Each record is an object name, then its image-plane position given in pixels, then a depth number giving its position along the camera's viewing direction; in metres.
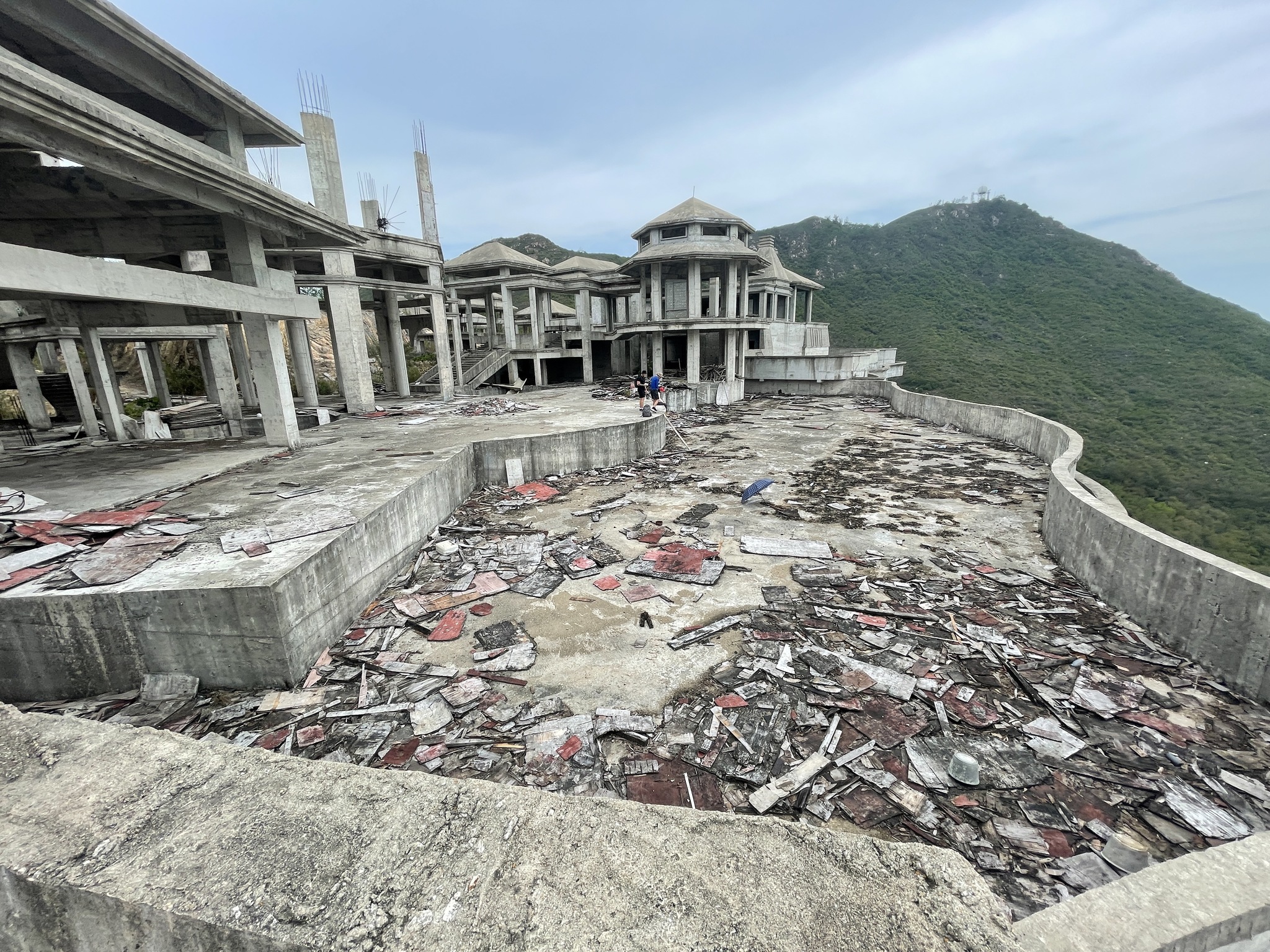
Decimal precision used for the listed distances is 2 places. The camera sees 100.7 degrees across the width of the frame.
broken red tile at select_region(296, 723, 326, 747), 5.05
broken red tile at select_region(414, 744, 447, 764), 4.84
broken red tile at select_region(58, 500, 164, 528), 6.86
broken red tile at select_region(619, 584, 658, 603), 7.65
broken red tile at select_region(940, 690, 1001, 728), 5.18
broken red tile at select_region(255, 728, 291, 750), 5.01
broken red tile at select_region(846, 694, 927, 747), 4.97
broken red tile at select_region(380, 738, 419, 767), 4.86
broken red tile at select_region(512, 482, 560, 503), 12.49
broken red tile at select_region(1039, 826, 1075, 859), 3.82
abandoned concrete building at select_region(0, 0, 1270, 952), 2.32
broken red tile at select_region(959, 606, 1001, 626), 6.94
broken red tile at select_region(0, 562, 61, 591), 5.55
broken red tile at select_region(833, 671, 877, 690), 5.68
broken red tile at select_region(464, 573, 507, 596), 7.94
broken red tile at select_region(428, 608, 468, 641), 6.77
